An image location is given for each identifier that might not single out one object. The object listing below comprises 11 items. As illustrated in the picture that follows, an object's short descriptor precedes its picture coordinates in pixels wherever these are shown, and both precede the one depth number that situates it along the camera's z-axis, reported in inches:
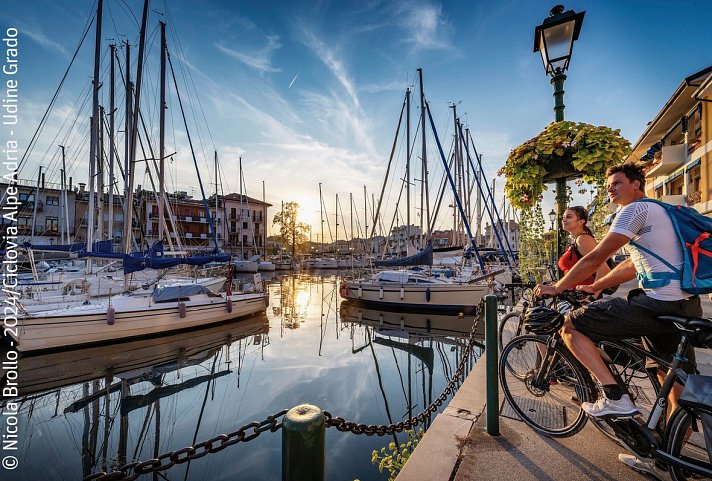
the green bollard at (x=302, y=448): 65.4
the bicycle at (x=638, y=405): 77.8
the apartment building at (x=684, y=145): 558.6
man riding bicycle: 85.4
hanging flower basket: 159.0
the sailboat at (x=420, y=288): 621.6
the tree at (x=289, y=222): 2536.9
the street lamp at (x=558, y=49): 160.1
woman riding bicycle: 139.5
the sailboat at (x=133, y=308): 393.7
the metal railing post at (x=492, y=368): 113.0
